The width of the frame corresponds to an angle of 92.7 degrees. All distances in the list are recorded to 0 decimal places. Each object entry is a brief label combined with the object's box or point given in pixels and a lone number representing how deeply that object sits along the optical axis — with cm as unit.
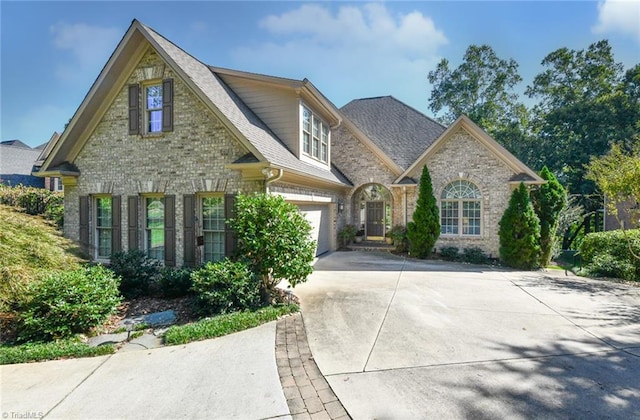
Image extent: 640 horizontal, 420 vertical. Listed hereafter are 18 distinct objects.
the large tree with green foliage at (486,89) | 2845
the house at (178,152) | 799
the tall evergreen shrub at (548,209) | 1175
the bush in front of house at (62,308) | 496
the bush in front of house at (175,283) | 727
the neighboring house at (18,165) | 2503
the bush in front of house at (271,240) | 637
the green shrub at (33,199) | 1340
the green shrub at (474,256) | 1241
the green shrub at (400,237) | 1371
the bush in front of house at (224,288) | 585
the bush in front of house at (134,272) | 741
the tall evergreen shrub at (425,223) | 1264
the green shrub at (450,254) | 1292
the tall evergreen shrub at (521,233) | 1122
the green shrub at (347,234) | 1440
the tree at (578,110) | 2022
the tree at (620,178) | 900
